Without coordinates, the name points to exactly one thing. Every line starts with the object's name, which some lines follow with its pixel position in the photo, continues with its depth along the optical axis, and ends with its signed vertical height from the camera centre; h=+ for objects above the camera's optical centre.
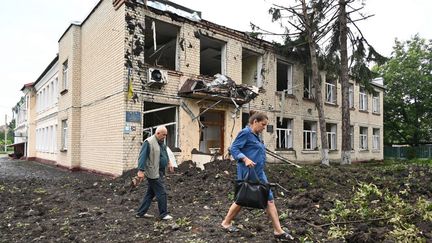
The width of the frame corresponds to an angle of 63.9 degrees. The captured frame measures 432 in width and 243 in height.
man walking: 5.83 -0.63
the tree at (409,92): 34.16 +4.07
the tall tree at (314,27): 15.85 +4.92
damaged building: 11.55 +1.63
